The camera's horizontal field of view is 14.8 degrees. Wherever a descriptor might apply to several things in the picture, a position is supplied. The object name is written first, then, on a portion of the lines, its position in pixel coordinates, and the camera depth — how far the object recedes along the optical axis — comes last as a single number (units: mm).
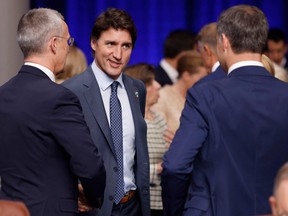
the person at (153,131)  6237
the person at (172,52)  9333
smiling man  5130
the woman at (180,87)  7488
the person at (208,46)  6663
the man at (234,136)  4613
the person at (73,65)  6520
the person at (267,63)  5579
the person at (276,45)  10528
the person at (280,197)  3309
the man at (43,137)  4534
